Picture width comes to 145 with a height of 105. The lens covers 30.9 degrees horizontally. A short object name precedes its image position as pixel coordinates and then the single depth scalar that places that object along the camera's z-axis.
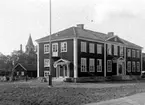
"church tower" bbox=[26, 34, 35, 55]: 100.19
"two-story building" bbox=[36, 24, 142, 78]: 39.50
